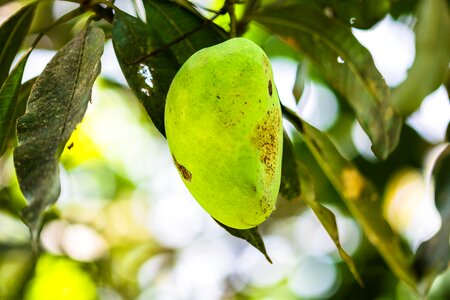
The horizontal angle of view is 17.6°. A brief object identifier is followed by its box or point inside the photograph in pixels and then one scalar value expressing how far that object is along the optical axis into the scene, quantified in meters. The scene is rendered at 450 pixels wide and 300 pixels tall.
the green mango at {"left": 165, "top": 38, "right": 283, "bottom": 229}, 0.79
